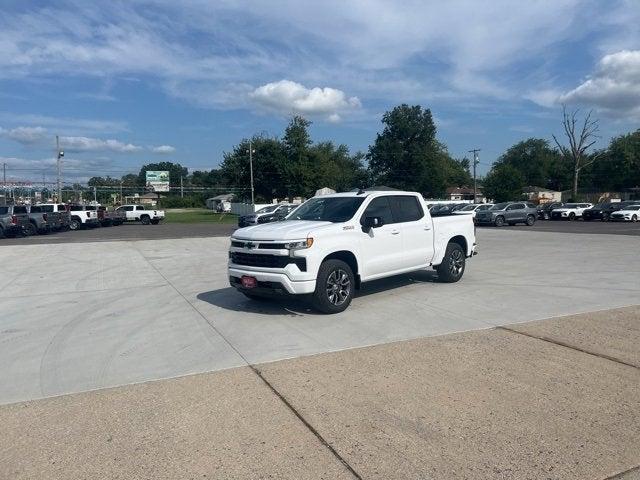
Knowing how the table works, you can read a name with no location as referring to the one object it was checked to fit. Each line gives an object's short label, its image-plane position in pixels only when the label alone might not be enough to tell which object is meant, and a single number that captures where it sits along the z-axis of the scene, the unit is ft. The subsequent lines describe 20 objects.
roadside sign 335.67
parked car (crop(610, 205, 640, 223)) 136.05
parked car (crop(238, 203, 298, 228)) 109.29
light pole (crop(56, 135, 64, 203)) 175.26
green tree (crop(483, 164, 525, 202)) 232.32
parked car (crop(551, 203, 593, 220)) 152.15
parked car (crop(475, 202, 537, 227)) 121.29
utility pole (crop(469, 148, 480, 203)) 222.91
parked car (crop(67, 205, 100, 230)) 127.54
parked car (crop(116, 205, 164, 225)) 159.22
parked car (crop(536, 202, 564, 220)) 161.17
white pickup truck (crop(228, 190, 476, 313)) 24.27
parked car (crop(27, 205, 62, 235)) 102.68
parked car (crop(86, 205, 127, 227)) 135.74
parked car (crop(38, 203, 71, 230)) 113.25
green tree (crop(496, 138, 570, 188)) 393.04
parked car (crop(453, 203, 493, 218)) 129.59
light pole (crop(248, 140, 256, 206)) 201.41
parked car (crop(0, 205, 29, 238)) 95.40
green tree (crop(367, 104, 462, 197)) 314.76
